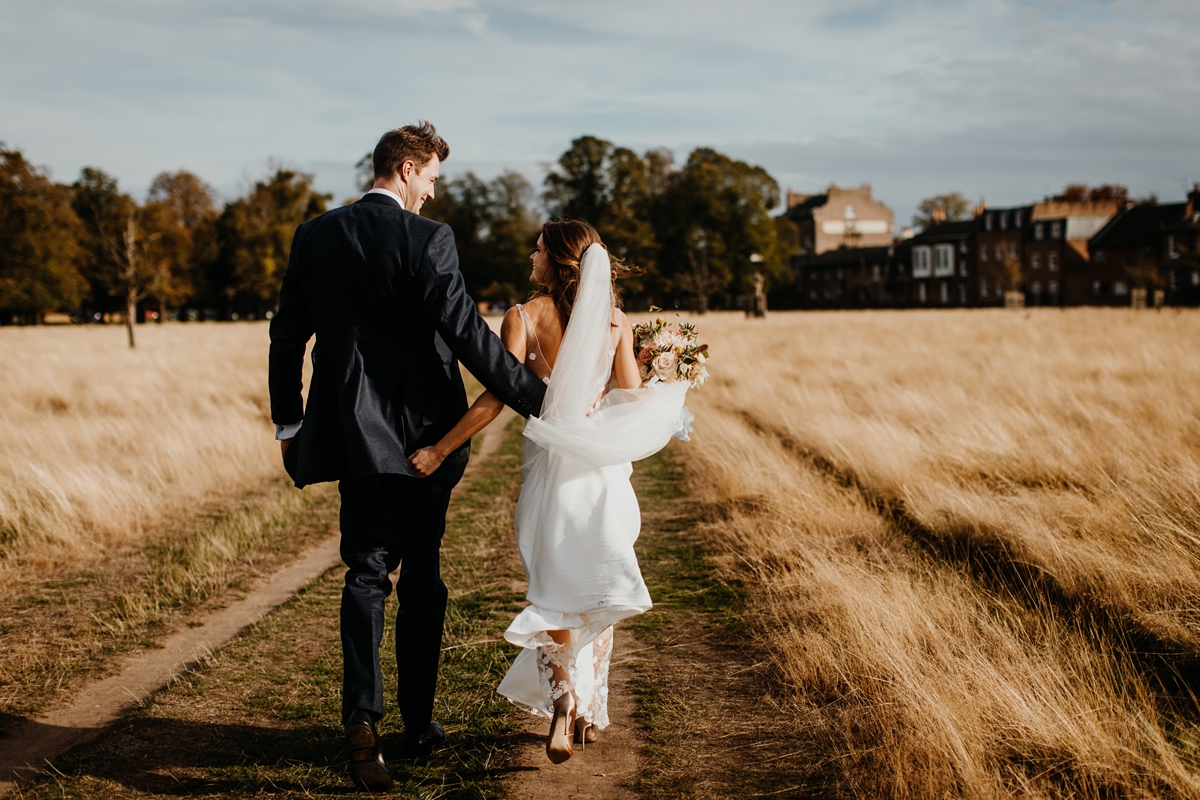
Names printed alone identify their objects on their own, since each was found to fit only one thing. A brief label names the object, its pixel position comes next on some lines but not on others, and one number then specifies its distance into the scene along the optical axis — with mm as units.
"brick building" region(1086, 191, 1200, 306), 56219
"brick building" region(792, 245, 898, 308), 79750
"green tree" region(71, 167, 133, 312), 48281
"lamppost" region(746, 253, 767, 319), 44906
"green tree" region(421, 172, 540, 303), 67688
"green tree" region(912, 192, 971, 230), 104375
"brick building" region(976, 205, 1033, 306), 68688
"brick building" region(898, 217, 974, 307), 73688
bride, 3301
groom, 3064
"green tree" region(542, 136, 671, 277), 57812
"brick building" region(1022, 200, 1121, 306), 65625
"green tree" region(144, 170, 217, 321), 56688
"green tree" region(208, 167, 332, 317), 59062
